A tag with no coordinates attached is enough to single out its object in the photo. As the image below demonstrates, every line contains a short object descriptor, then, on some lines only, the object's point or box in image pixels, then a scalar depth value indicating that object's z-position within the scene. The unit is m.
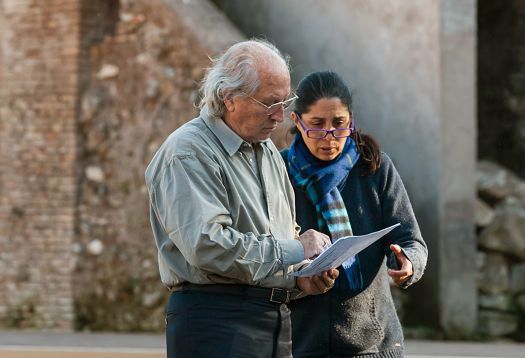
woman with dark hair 6.69
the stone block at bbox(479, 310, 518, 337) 14.56
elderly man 5.50
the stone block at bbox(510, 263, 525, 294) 14.82
